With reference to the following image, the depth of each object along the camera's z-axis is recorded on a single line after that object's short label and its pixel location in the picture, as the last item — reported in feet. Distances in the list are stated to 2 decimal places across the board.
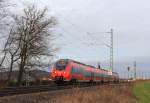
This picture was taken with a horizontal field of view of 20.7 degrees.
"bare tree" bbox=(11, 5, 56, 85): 175.83
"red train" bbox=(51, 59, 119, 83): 150.61
